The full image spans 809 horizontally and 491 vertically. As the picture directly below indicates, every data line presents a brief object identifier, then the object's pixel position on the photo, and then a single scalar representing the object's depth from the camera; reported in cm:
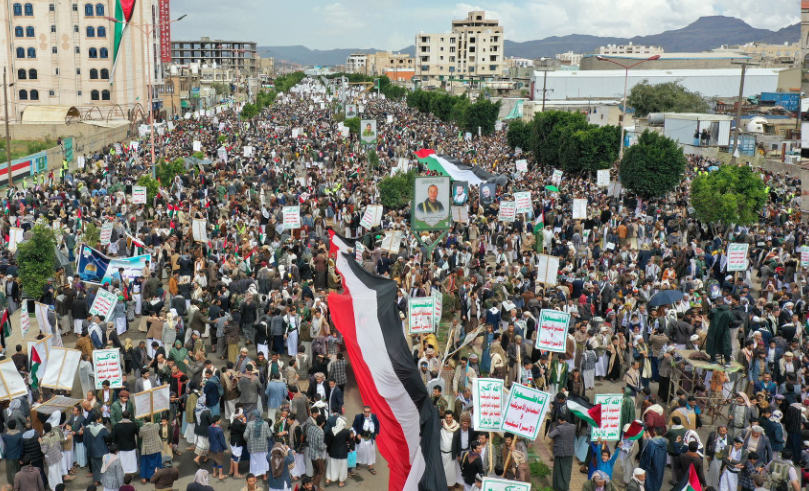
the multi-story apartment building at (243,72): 18270
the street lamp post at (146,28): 7644
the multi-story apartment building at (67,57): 7344
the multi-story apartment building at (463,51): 16112
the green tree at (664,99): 7688
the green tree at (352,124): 5569
